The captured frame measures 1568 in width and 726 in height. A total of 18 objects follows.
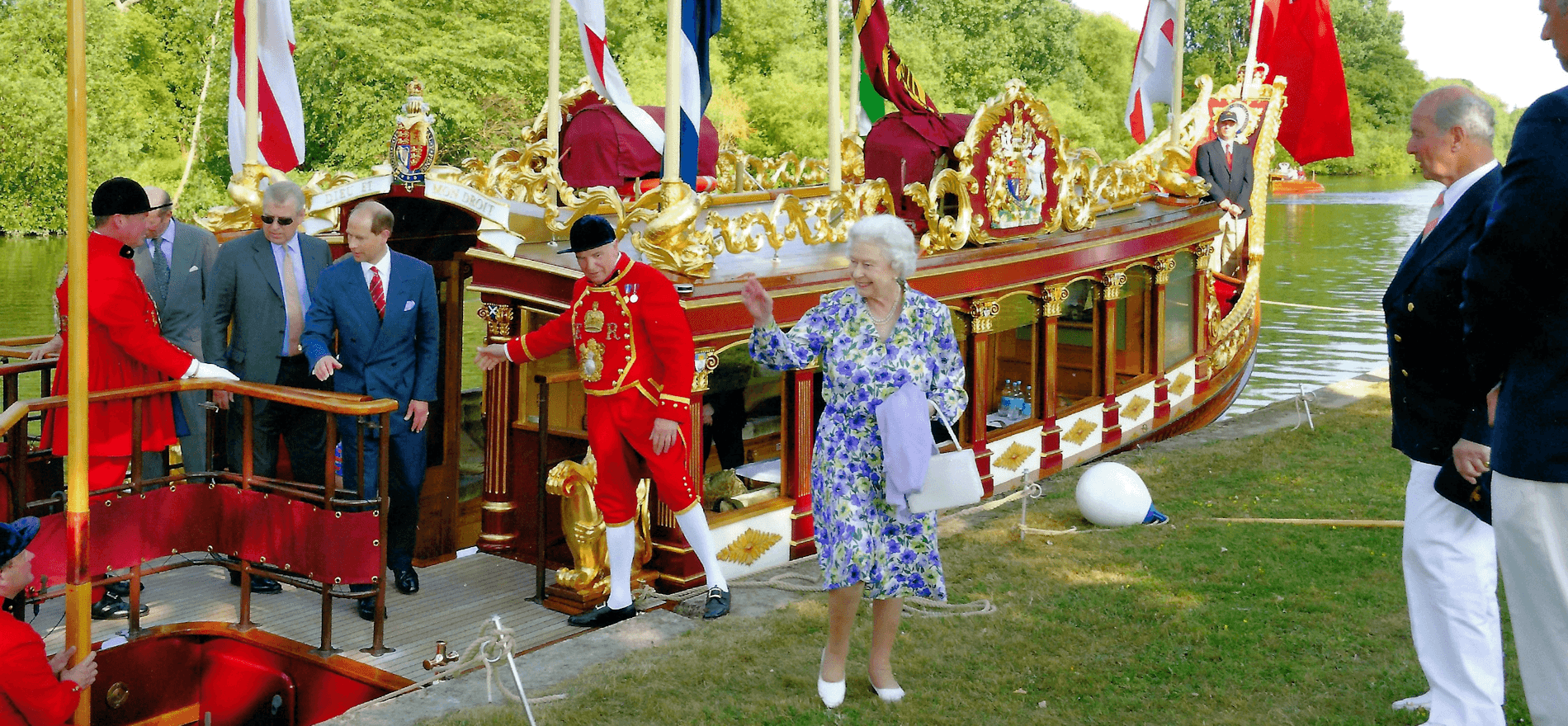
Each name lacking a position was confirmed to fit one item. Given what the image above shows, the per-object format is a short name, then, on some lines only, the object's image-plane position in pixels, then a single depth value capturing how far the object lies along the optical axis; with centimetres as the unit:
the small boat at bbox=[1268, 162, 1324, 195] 5916
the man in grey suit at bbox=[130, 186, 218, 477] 623
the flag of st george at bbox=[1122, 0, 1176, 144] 1205
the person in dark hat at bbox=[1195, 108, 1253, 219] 1248
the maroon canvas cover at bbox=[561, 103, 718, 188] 915
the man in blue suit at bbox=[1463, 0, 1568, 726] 283
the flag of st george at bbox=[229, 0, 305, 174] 763
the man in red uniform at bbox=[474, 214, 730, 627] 550
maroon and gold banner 826
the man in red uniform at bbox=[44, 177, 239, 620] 552
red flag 1427
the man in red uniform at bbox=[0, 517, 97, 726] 391
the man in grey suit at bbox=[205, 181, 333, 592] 606
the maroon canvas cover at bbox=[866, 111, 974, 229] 823
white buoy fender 719
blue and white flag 624
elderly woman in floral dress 444
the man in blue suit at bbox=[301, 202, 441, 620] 581
